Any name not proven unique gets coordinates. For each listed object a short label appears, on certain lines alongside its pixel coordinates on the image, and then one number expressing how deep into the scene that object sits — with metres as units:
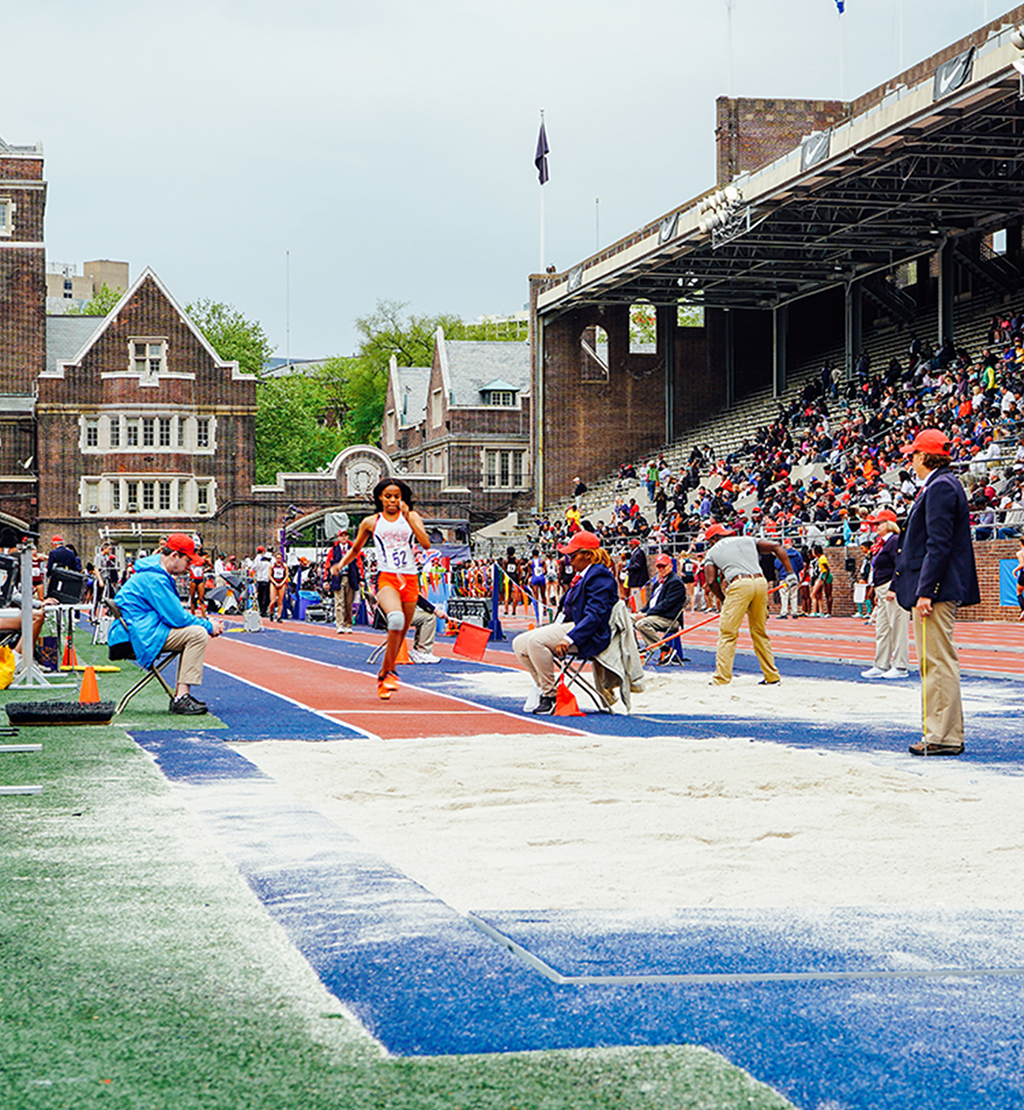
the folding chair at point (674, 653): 20.30
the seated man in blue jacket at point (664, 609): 20.50
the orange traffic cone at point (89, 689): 12.80
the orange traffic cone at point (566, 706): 12.47
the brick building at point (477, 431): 69.62
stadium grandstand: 35.81
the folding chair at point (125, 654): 11.89
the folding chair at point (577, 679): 12.62
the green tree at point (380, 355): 98.88
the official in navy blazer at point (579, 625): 12.33
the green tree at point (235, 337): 89.44
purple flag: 57.78
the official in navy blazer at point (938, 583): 9.66
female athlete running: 13.70
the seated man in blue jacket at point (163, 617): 11.86
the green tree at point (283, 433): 87.25
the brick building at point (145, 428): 66.62
